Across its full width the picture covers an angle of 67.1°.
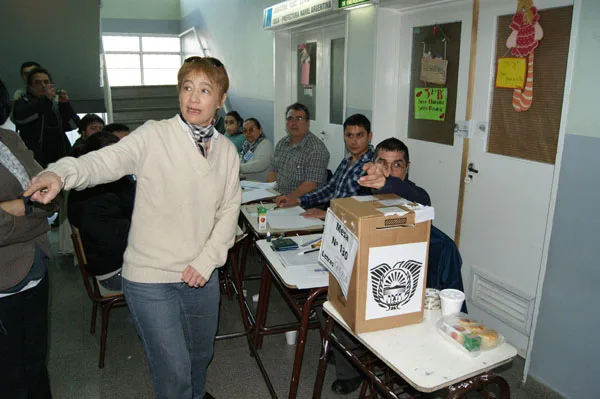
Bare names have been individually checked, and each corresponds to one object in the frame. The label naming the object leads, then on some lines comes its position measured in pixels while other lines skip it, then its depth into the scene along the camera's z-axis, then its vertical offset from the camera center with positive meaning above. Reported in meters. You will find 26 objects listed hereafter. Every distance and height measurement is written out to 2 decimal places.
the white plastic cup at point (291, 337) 2.79 -1.46
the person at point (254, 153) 4.52 -0.58
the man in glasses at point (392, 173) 1.69 -0.33
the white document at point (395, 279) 1.35 -0.55
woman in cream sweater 1.53 -0.41
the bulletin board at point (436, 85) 2.97 +0.12
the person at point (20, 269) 1.40 -0.57
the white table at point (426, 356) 1.24 -0.74
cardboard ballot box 1.32 -0.48
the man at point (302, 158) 3.59 -0.49
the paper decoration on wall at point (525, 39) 2.37 +0.31
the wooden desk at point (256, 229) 2.56 -0.76
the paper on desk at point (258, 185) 3.70 -0.73
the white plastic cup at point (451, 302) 1.48 -0.65
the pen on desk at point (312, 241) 2.29 -0.73
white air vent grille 2.50 -1.17
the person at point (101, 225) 2.39 -0.69
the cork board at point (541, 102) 2.26 -0.02
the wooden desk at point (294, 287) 1.87 -0.88
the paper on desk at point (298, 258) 2.05 -0.75
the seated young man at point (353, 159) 2.86 -0.40
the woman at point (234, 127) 5.10 -0.37
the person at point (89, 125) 3.91 -0.28
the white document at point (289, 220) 2.63 -0.74
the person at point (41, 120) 4.12 -0.26
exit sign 3.42 +0.71
